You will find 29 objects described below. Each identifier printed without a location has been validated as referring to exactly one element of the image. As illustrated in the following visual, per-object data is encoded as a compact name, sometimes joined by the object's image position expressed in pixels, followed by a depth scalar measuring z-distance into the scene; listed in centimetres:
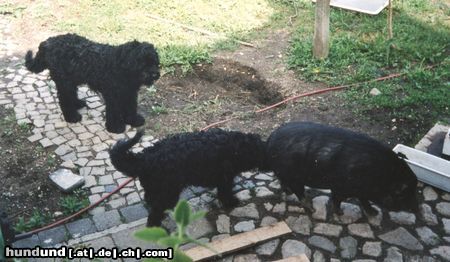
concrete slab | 512
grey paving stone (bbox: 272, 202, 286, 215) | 478
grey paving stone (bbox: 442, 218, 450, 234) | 450
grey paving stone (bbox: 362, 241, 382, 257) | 427
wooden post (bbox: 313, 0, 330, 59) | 740
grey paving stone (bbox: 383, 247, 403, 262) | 420
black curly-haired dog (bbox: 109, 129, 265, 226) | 416
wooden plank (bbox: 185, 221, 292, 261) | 421
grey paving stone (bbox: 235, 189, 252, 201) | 496
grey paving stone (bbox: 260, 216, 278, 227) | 461
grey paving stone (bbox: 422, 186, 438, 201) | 488
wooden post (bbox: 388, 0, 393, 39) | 781
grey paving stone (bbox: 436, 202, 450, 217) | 470
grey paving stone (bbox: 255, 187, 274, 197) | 500
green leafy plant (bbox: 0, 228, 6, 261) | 322
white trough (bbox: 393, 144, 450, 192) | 486
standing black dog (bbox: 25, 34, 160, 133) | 553
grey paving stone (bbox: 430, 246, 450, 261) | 421
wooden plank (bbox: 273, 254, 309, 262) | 412
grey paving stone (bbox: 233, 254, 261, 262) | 423
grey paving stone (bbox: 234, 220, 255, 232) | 457
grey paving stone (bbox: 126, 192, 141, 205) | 502
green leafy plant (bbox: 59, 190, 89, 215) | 489
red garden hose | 457
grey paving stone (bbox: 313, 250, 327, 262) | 422
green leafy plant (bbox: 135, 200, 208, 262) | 97
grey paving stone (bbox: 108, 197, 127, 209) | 497
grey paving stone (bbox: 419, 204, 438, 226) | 459
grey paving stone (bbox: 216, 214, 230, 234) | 457
